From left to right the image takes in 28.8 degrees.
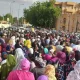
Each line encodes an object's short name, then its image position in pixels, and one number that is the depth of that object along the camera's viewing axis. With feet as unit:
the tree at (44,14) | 119.36
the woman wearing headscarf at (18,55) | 13.06
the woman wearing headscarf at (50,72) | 10.71
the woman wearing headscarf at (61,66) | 12.42
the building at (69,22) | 130.94
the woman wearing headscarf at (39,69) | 10.68
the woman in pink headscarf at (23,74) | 9.12
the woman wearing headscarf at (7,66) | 11.84
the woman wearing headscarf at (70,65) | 13.31
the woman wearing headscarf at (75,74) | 9.12
